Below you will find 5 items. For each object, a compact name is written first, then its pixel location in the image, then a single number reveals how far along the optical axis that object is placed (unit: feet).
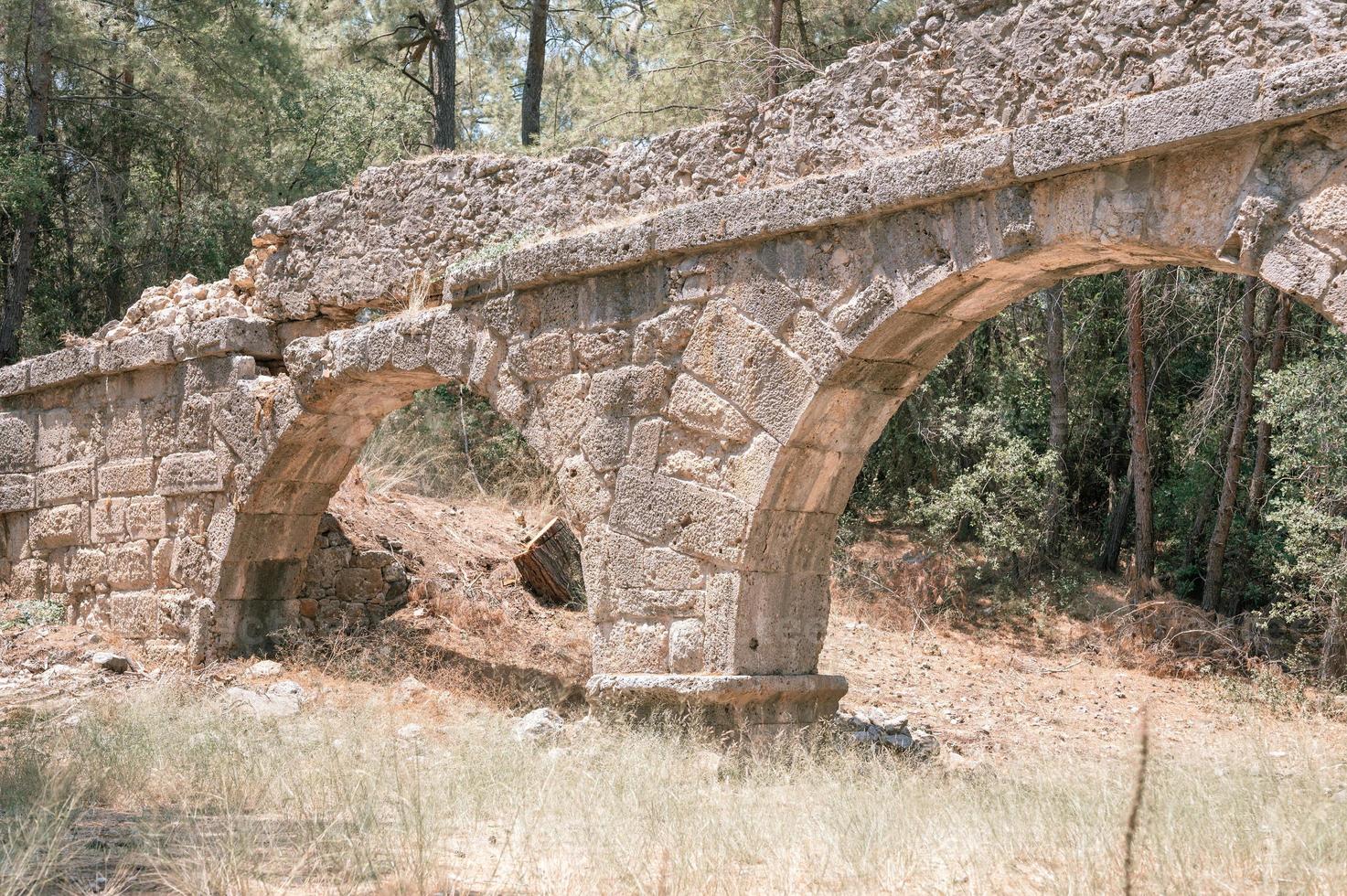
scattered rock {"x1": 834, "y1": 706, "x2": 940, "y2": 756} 23.25
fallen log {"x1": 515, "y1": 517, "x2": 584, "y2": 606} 35.27
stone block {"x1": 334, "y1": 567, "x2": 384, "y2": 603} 32.42
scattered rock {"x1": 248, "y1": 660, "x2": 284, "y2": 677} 27.76
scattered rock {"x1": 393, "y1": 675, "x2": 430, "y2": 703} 26.37
